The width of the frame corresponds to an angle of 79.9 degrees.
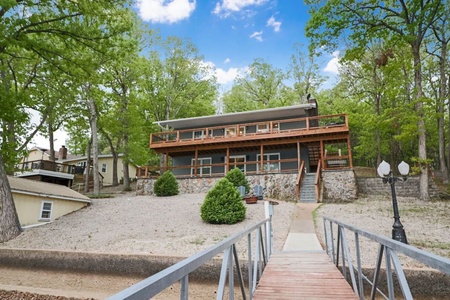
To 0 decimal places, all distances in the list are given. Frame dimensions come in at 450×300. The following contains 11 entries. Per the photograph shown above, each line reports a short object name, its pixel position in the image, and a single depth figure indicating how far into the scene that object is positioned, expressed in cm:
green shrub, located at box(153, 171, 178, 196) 1838
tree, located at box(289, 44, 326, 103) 3334
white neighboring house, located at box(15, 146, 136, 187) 2645
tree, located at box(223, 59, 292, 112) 3572
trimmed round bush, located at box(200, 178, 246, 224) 1105
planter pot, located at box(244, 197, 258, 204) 1460
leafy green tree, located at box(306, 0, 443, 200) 1455
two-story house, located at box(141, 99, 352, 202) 1827
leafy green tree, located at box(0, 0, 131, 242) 1077
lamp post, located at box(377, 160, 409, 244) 739
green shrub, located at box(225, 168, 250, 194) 1602
